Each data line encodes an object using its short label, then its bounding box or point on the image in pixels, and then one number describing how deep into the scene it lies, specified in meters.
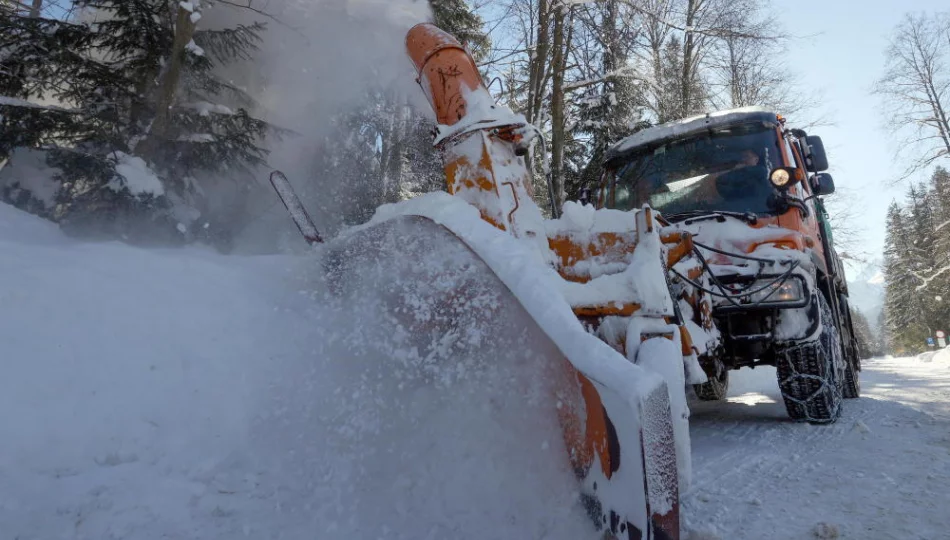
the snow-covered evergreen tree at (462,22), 10.45
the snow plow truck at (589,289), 1.62
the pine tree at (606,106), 9.80
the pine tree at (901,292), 35.91
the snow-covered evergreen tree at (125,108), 5.73
